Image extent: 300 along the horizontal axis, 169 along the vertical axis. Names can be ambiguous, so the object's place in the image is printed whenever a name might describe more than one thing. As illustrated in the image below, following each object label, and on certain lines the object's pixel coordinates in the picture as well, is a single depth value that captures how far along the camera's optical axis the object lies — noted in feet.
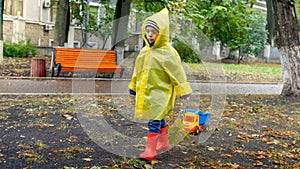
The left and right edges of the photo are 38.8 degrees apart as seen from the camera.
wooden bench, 43.50
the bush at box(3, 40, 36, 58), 69.15
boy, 14.92
